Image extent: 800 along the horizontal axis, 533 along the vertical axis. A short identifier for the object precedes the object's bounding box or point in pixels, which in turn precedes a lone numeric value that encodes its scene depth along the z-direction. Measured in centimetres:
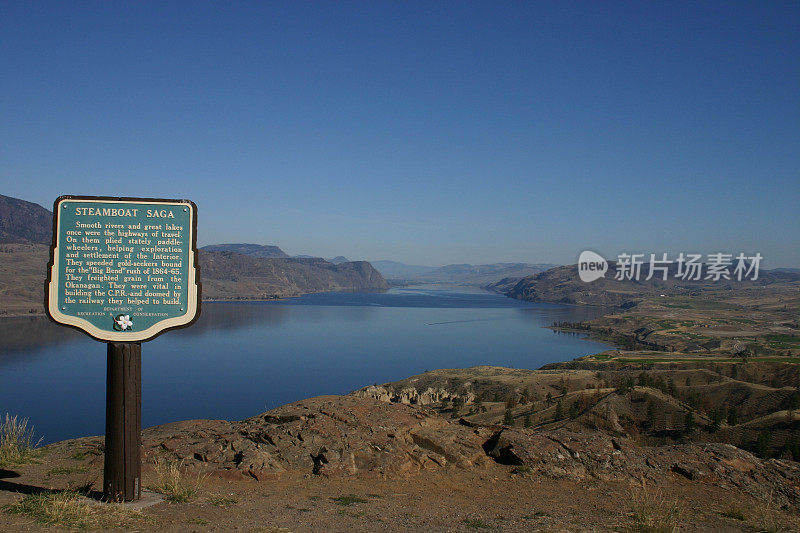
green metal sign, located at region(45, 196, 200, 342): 695
